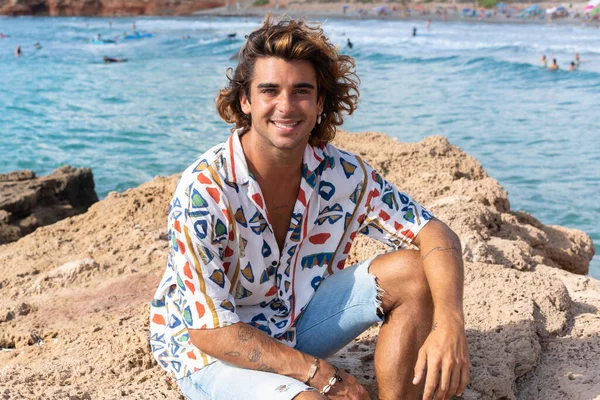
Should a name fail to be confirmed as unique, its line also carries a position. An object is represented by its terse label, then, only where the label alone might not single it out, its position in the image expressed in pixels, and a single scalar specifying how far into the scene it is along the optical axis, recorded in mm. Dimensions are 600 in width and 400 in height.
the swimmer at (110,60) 26720
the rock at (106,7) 61406
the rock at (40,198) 6055
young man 2145
